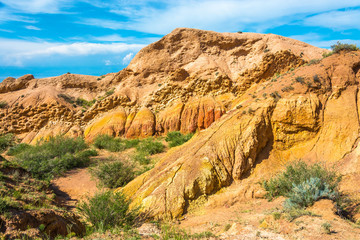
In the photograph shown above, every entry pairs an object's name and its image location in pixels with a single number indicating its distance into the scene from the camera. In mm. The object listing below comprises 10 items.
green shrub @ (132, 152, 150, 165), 14039
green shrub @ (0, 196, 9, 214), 5172
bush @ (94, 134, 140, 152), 17438
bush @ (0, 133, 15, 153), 19566
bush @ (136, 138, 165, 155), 15931
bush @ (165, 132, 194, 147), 16955
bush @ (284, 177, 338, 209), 6227
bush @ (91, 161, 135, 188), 11170
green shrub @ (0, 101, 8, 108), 23381
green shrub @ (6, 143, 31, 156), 17412
